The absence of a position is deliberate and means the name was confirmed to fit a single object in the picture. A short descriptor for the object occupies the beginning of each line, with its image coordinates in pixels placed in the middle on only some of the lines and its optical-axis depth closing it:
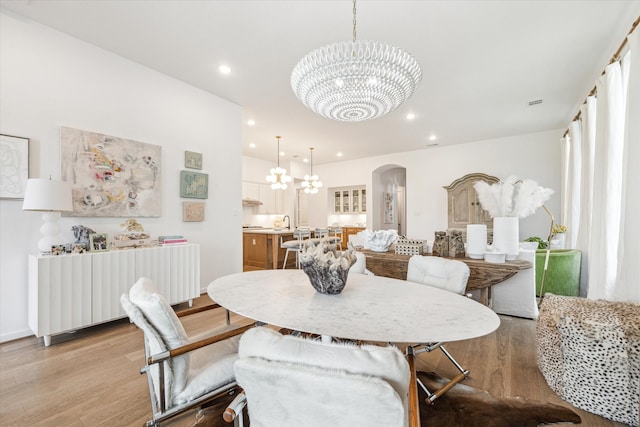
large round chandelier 1.71
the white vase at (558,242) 4.29
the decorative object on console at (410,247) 3.07
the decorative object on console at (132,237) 2.91
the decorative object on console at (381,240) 3.30
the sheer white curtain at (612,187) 1.87
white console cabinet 2.33
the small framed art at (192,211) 3.72
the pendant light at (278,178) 6.26
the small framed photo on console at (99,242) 2.68
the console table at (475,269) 2.62
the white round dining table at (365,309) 1.11
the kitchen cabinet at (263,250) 5.77
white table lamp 2.29
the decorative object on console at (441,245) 3.05
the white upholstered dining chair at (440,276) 1.74
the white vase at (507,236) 2.77
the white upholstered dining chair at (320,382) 0.62
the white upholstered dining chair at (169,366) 1.14
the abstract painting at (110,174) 2.78
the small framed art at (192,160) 3.74
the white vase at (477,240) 2.81
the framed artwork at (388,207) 8.91
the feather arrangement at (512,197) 2.60
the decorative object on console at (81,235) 2.69
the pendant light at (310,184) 7.22
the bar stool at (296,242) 5.36
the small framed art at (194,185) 3.69
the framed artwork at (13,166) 2.38
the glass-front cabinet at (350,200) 8.58
